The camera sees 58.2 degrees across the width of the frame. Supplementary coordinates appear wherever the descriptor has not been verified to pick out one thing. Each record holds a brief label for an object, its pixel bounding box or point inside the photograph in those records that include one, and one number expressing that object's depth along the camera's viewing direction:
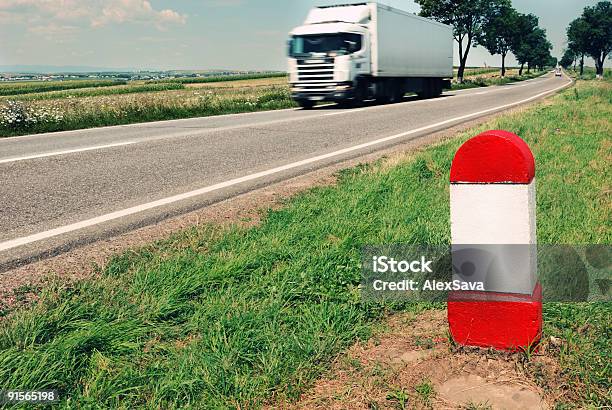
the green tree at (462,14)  52.16
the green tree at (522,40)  81.67
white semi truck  19.72
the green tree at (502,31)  54.66
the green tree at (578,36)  92.88
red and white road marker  2.23
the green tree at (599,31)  91.00
